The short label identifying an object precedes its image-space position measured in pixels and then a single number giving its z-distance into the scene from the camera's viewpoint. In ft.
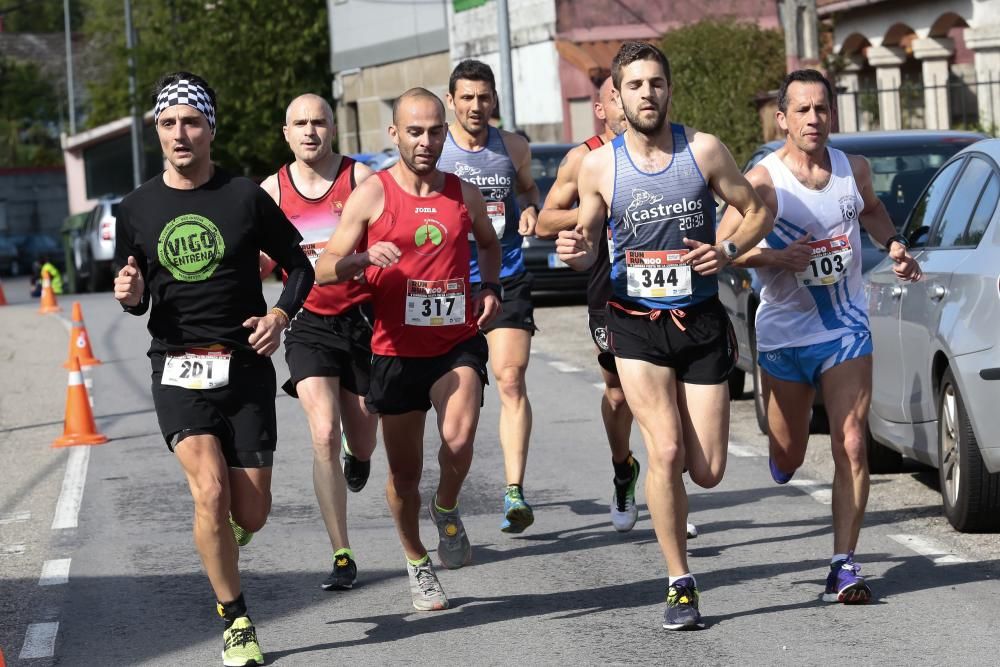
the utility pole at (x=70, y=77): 271.69
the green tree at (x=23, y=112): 315.17
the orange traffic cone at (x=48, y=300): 105.56
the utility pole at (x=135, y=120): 177.06
